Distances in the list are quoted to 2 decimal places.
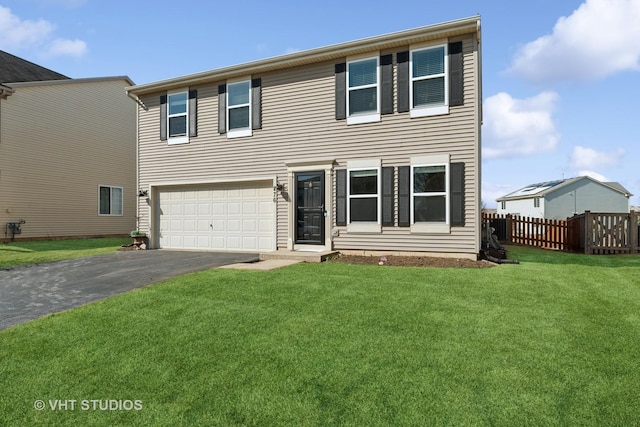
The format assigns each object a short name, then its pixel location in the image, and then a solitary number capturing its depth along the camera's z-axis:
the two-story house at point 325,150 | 8.55
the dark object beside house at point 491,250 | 8.50
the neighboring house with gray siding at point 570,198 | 27.48
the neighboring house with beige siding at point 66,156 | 14.46
